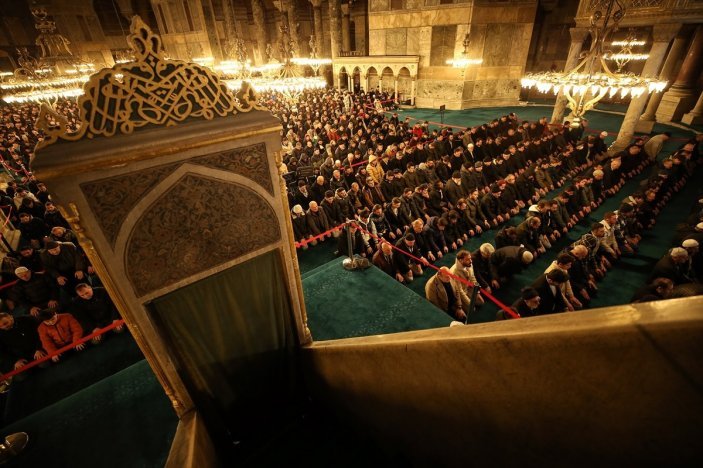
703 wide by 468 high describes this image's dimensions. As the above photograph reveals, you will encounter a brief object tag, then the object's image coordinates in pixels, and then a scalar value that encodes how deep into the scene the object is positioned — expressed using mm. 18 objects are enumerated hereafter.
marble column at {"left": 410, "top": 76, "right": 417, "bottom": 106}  19875
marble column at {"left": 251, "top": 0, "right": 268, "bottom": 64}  27000
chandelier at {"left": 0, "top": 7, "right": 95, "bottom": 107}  9031
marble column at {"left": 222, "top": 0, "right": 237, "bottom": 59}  25083
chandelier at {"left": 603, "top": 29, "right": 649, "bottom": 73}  13589
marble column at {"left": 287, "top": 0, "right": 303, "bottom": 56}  23780
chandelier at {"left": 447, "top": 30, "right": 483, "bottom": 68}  16547
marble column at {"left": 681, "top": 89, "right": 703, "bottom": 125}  12779
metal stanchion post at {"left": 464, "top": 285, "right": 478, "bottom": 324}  3947
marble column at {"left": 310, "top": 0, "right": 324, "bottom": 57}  23078
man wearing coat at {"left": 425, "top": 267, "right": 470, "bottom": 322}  4840
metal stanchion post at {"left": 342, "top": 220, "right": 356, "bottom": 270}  5137
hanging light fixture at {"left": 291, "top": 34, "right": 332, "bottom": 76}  15952
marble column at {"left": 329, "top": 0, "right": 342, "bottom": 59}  21984
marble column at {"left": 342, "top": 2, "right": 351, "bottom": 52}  23859
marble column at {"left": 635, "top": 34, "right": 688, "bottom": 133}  11531
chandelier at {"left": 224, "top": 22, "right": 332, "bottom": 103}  10203
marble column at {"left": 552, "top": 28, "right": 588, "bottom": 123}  10562
